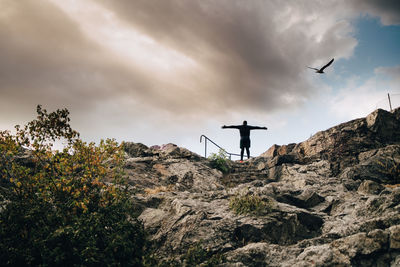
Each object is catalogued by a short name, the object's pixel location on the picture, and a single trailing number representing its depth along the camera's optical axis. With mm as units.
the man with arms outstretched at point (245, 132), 16016
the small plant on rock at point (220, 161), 14559
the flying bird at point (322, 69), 15758
